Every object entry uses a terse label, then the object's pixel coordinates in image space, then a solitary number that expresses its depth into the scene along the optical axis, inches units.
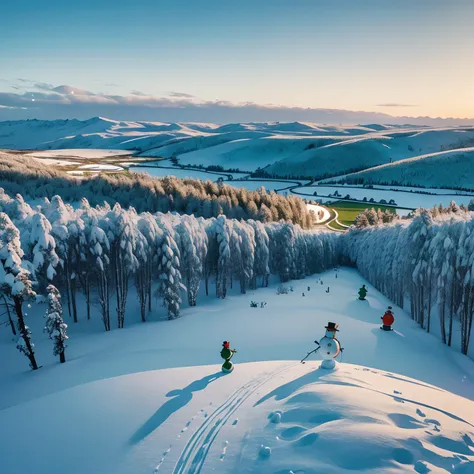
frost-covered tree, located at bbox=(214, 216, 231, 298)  1605.6
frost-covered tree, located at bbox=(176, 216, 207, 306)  1472.7
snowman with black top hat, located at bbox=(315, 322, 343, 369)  601.3
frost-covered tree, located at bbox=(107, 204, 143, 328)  1291.8
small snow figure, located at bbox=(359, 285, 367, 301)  1450.5
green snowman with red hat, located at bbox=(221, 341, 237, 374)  641.0
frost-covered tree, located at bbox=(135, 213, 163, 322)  1341.0
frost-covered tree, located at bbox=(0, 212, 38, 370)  810.2
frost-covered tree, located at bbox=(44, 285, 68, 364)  914.7
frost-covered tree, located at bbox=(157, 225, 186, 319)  1296.8
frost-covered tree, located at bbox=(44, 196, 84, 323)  1213.7
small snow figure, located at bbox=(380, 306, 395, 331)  1048.8
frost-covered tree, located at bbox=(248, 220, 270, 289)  1882.4
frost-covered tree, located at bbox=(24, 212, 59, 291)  1059.9
